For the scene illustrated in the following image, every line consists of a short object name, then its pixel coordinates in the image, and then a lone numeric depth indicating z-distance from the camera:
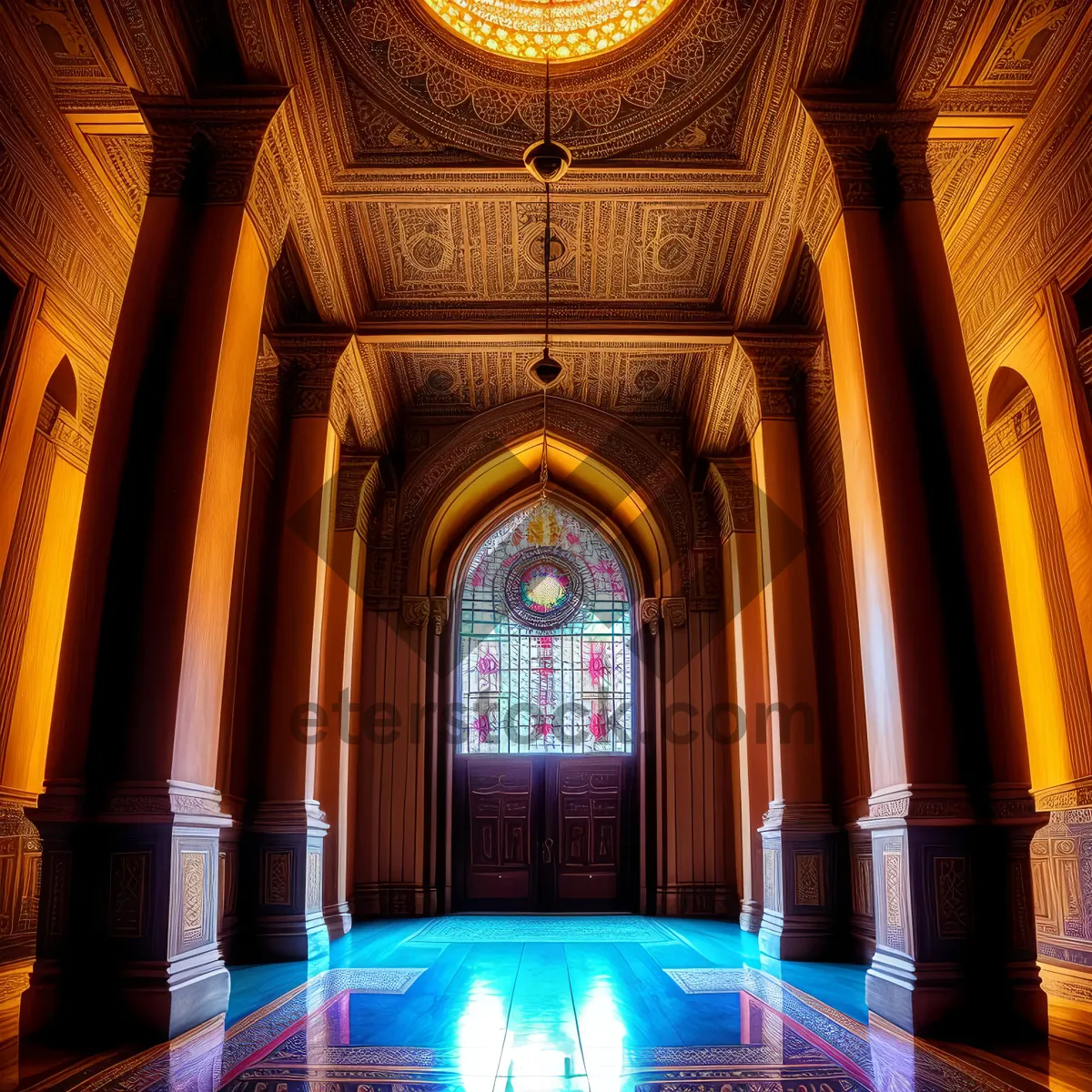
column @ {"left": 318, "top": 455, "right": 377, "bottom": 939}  9.52
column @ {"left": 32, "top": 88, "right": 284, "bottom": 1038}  4.72
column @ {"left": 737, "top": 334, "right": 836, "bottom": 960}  7.89
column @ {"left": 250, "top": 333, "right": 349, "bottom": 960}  7.79
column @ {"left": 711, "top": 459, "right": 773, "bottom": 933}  9.80
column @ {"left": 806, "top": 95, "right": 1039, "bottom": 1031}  4.83
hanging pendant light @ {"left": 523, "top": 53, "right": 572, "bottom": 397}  6.16
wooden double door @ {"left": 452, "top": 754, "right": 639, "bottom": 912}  11.98
